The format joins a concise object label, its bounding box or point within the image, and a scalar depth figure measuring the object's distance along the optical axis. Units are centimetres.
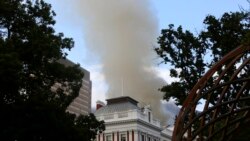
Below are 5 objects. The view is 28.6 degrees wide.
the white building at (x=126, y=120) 6706
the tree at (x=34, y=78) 2519
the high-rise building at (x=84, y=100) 11674
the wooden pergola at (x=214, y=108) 1681
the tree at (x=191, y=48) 2553
